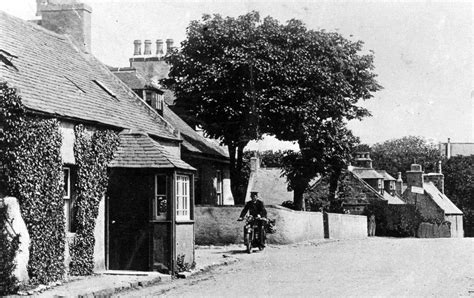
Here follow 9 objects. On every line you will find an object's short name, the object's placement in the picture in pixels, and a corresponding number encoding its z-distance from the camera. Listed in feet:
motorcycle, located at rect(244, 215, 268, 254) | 73.97
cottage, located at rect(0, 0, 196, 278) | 53.26
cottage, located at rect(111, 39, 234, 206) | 93.56
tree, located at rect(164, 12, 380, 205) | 106.52
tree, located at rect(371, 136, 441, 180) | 316.60
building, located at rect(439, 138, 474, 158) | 358.84
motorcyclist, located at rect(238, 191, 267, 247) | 74.95
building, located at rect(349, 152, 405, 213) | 212.84
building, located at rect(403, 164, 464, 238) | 223.92
